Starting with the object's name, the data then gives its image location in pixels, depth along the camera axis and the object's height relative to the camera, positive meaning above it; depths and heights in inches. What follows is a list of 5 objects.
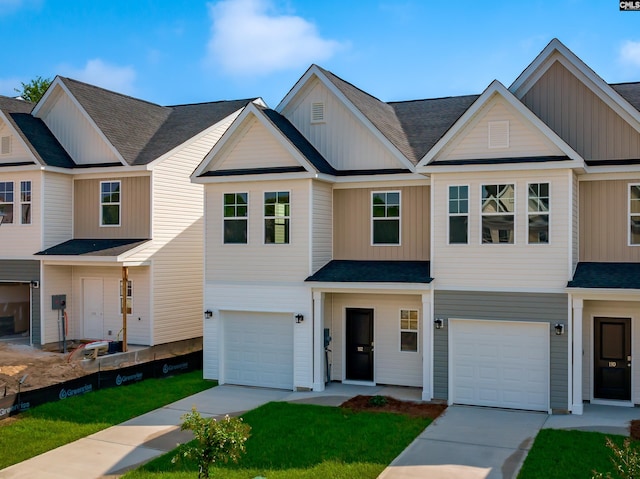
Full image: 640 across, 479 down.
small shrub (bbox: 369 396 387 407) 648.4 -151.9
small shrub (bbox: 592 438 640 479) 338.5 -115.6
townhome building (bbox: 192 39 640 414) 637.3 +0.0
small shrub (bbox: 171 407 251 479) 402.3 -117.0
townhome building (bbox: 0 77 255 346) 891.4 +36.0
